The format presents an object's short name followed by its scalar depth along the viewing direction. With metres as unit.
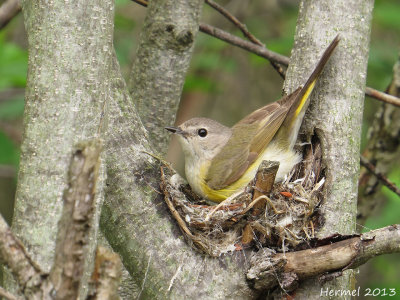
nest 5.87
